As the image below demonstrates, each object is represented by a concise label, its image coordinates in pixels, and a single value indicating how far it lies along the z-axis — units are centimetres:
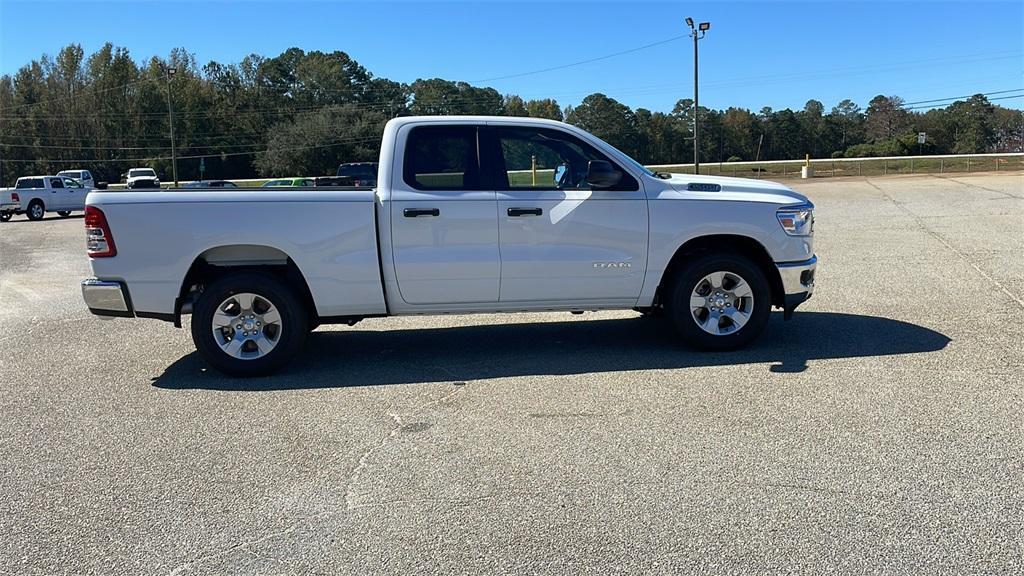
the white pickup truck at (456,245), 618
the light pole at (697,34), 4366
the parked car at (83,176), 4003
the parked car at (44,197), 3134
